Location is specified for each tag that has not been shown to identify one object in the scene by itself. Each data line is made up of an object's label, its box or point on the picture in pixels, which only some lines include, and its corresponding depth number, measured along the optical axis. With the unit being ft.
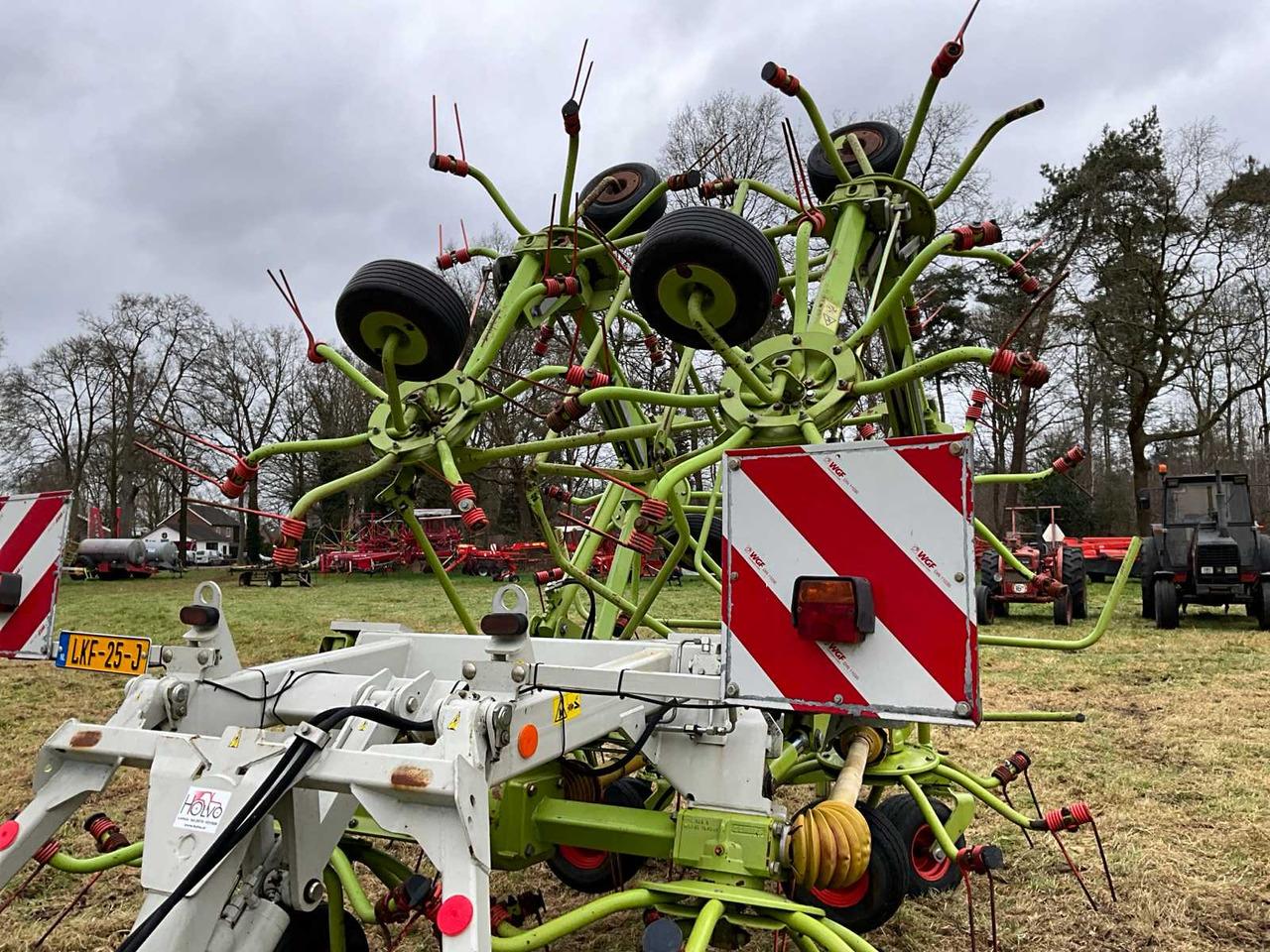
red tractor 42.88
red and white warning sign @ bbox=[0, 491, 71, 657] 9.78
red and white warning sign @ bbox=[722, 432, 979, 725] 6.37
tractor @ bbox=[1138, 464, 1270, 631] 40.06
